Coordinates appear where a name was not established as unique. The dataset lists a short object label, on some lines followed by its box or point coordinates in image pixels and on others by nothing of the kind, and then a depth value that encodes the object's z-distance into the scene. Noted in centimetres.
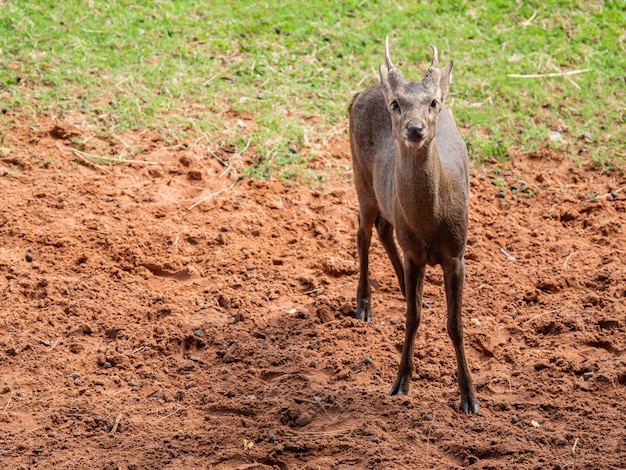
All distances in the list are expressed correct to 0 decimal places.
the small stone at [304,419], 1130
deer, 1066
